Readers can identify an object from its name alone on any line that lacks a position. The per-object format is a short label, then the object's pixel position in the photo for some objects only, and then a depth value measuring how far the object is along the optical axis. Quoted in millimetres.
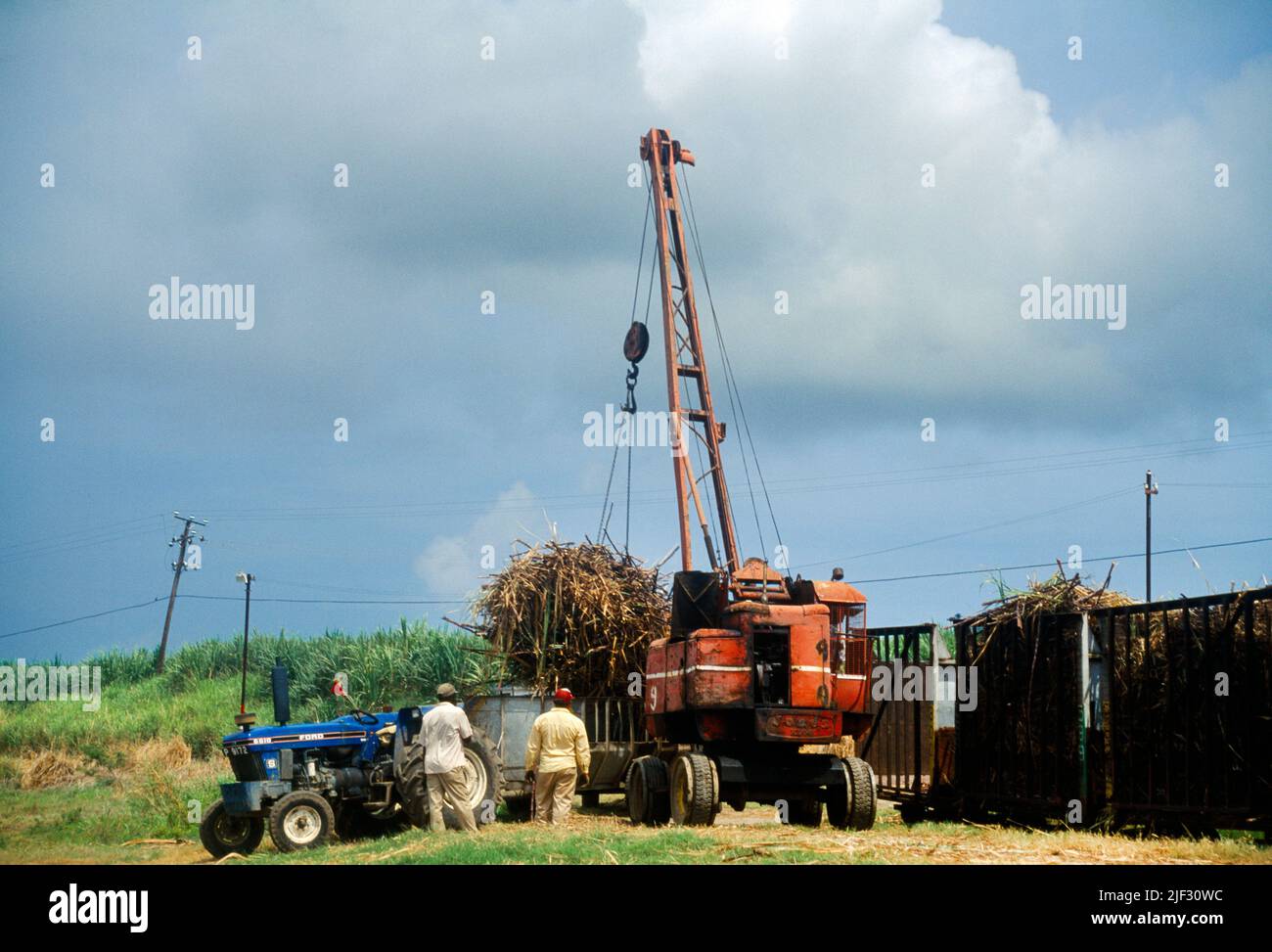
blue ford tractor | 16234
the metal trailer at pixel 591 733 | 19781
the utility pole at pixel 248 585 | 51881
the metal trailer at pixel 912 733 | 20281
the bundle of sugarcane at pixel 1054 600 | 18828
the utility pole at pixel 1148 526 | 53650
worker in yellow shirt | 17672
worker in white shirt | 16453
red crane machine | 17281
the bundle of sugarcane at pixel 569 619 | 21625
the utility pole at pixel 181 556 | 63603
